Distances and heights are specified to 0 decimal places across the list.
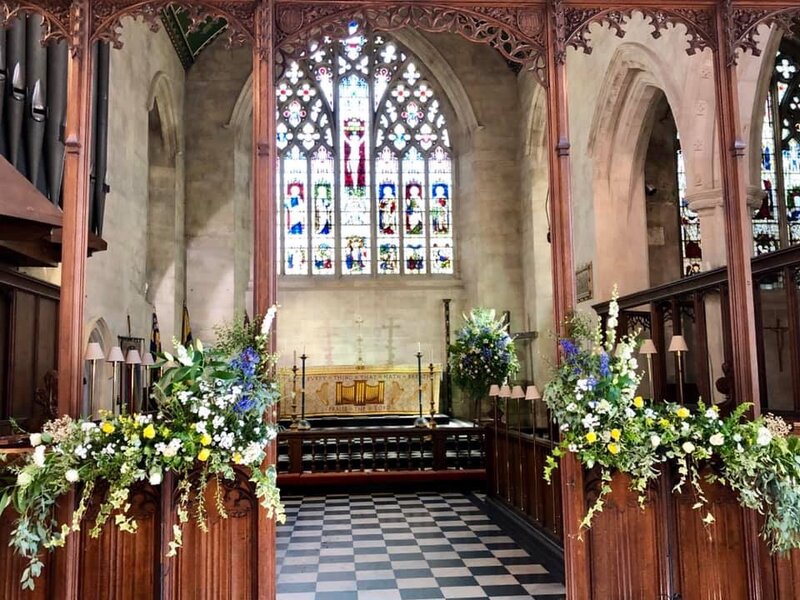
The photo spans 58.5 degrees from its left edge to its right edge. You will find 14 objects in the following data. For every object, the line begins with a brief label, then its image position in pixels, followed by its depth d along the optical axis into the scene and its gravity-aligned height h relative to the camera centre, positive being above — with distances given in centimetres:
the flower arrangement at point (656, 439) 328 -36
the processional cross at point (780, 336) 646 +20
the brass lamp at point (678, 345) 688 +15
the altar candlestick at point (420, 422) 999 -79
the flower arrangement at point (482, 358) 1041 +10
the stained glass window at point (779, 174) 1066 +275
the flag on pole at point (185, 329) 1312 +78
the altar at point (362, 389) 1220 -38
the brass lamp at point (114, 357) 787 +18
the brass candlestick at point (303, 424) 938 -74
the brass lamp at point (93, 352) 714 +21
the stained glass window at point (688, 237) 1062 +183
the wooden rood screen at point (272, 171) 332 +101
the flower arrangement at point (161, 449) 308 -34
